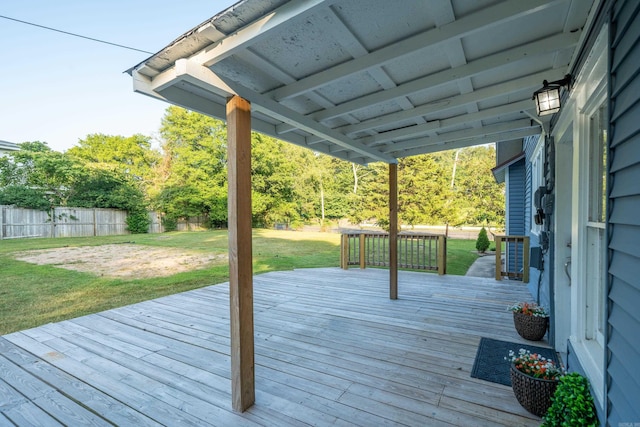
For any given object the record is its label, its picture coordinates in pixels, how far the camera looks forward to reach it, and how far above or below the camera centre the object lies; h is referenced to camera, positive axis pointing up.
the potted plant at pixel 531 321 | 2.90 -1.14
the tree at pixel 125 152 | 20.44 +3.94
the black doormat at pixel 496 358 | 2.34 -1.35
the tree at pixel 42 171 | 13.69 +1.83
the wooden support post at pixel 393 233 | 4.50 -0.41
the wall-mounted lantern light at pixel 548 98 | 2.05 +0.75
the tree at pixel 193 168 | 18.62 +2.60
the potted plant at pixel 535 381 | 1.79 -1.08
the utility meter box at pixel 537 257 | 3.11 -0.54
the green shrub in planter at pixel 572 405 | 1.36 -0.95
